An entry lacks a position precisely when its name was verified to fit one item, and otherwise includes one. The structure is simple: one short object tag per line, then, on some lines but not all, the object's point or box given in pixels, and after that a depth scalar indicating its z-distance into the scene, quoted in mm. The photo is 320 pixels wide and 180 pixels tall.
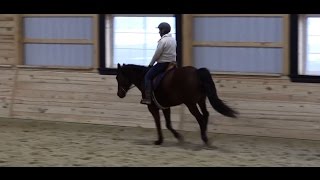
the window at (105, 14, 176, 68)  18406
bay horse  13305
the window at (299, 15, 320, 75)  15625
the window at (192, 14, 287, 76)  16141
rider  13945
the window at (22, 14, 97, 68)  19172
